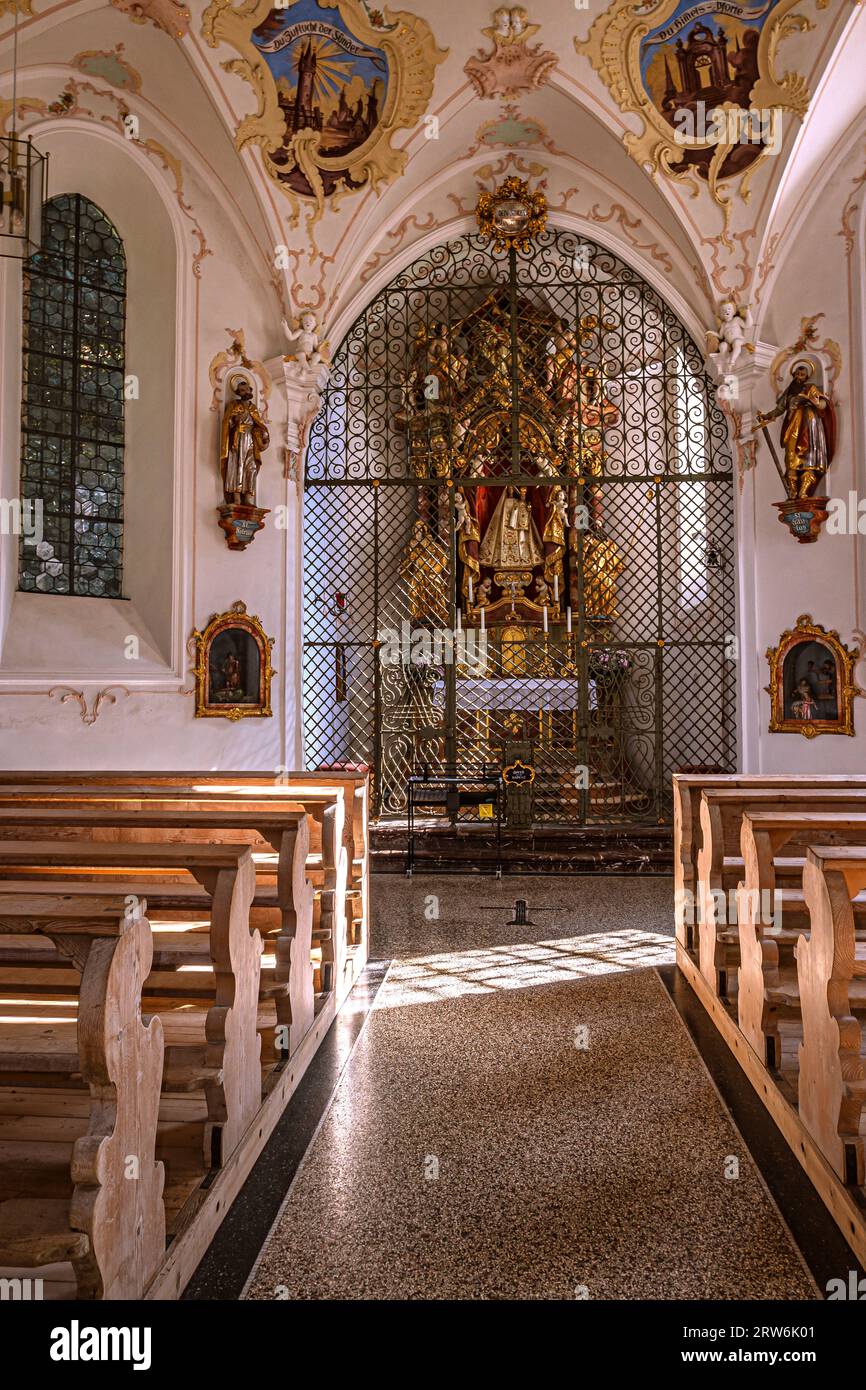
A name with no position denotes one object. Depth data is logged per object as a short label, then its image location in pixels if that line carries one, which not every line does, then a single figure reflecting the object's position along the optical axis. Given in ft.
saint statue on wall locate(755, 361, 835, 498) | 29.66
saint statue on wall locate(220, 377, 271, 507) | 30.83
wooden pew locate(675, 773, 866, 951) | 17.62
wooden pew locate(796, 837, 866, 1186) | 8.55
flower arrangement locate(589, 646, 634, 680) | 34.35
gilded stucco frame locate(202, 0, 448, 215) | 27.58
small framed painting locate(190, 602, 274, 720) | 31.17
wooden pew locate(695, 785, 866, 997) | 14.84
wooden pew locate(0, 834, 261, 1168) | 9.19
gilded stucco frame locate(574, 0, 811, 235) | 27.53
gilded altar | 34.63
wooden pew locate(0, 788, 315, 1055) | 12.25
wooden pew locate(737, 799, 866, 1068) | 11.75
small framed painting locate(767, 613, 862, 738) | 29.81
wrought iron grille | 34.12
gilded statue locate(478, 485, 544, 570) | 38.24
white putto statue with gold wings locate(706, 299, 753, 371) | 31.19
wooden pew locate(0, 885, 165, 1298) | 6.23
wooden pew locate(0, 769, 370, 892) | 17.71
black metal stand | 27.27
